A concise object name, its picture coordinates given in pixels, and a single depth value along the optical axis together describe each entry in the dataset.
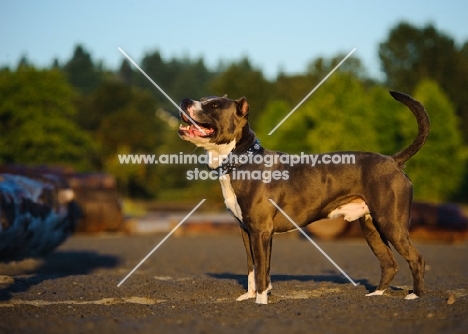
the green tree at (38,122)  64.50
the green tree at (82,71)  144.64
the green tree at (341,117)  58.75
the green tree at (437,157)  59.88
